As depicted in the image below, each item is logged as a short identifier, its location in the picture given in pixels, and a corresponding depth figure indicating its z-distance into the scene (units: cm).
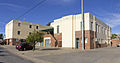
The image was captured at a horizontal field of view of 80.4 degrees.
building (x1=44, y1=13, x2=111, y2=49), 1625
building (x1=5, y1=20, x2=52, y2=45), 2752
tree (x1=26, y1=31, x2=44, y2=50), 1326
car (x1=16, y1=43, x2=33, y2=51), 1404
